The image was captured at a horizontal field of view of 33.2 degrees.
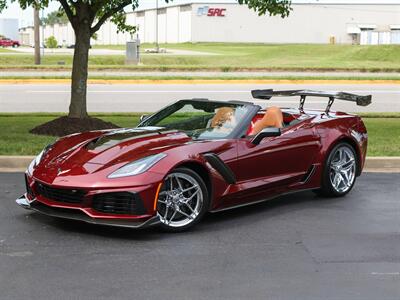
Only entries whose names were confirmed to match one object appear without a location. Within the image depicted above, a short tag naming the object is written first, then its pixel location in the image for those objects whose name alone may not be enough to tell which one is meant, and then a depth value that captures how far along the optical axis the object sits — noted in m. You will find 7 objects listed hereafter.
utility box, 33.38
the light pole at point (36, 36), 31.95
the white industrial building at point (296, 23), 89.94
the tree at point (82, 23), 11.33
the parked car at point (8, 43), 81.66
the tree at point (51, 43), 69.81
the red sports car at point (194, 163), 5.63
